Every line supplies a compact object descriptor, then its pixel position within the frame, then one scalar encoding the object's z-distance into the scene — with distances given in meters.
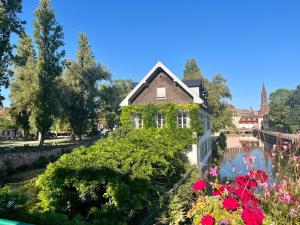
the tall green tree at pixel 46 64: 27.19
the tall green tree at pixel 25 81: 27.31
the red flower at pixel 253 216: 3.12
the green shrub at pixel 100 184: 6.73
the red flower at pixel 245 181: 3.80
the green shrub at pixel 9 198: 4.09
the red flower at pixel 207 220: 3.47
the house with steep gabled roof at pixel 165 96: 19.99
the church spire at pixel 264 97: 130.18
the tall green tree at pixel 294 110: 62.52
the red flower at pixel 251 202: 3.38
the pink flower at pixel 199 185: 4.11
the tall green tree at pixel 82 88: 35.88
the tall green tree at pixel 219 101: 44.64
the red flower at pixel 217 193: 4.17
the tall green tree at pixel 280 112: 67.05
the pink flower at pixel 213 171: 4.28
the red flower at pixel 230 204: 3.51
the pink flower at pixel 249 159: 3.81
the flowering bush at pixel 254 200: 3.38
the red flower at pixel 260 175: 3.79
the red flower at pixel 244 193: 3.62
